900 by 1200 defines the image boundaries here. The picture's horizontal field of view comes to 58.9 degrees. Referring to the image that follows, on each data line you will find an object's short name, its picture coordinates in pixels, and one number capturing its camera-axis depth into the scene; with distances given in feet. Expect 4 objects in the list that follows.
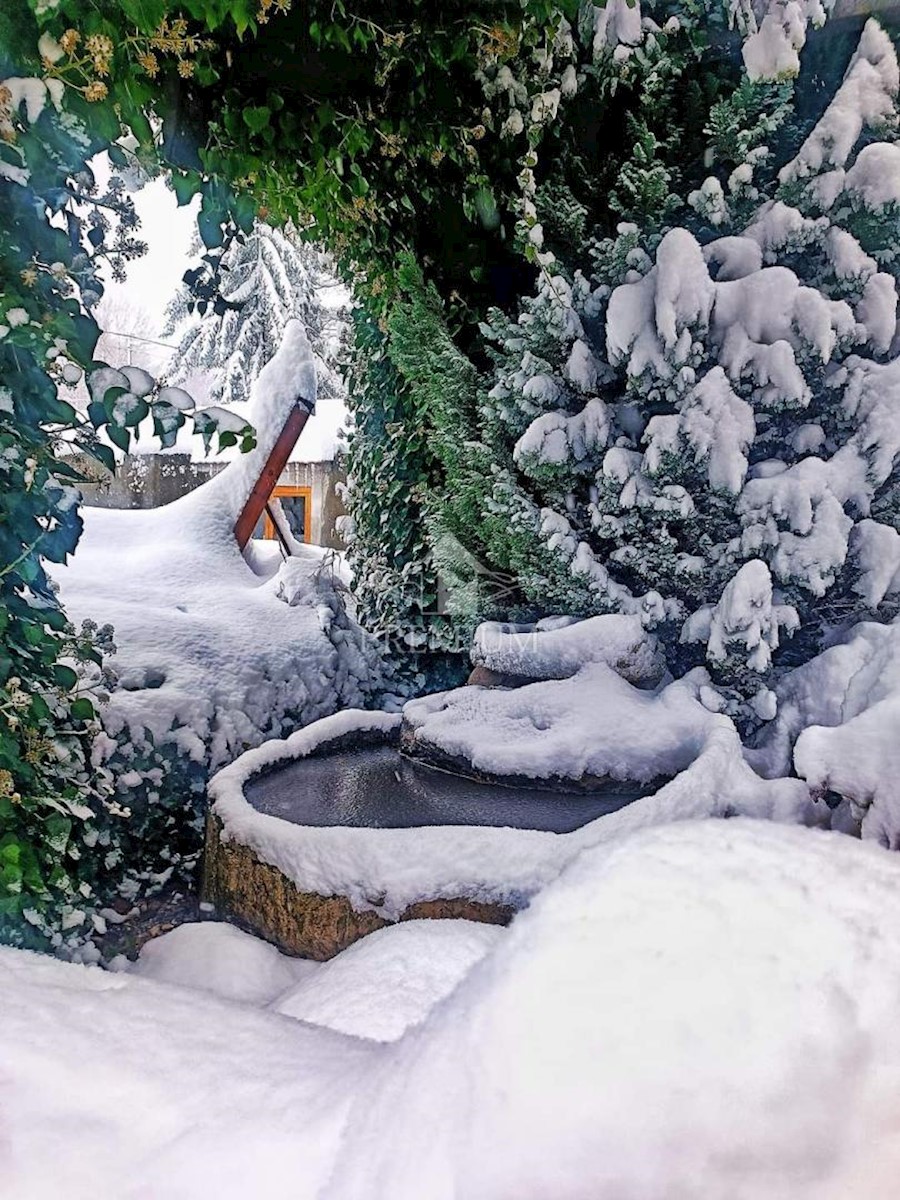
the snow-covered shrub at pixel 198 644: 7.78
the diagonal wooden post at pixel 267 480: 12.42
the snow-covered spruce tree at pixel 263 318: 40.40
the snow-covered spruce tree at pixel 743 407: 7.09
